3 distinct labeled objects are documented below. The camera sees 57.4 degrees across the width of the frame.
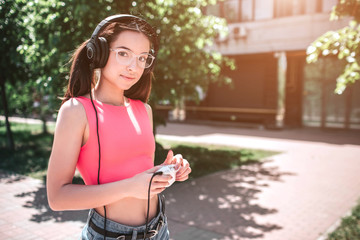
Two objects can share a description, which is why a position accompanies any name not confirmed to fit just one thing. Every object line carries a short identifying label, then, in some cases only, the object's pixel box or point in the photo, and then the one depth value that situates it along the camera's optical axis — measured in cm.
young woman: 144
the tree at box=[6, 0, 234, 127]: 652
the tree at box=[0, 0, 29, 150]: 805
